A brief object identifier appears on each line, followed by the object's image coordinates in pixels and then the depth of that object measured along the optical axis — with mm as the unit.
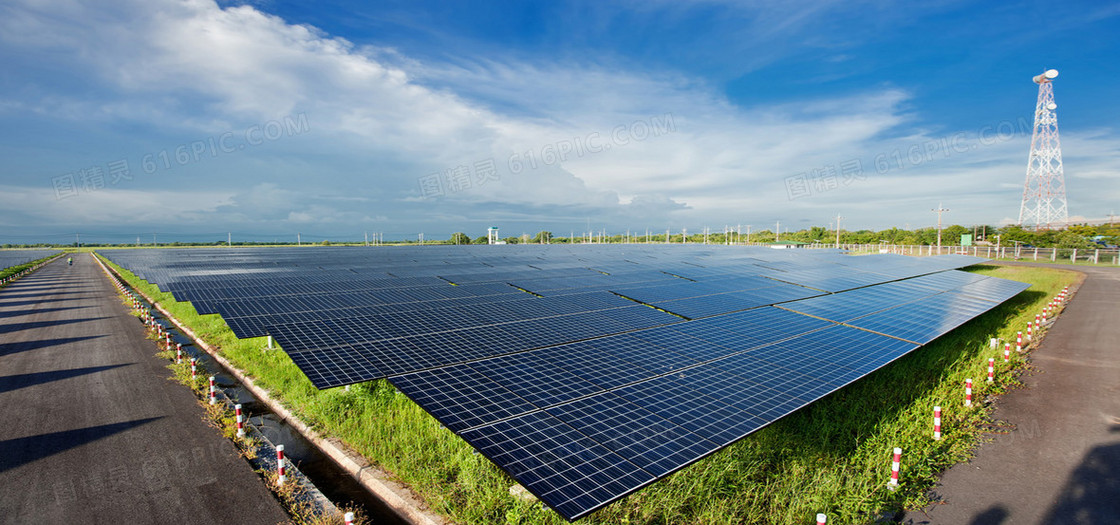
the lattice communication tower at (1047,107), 74438
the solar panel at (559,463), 3562
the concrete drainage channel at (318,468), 6148
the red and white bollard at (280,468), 6430
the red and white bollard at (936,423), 7826
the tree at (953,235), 84125
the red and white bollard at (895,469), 6176
